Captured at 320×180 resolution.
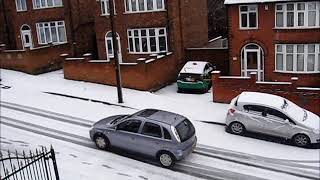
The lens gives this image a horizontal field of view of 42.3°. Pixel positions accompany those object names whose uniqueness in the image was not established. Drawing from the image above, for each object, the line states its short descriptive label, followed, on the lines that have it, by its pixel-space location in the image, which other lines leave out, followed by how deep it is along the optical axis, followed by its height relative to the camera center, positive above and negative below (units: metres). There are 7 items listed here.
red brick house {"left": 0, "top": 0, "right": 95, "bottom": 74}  28.33 -0.40
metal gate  13.13 -4.81
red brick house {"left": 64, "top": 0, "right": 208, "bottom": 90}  23.86 -1.36
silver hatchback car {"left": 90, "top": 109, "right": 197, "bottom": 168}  14.07 -4.00
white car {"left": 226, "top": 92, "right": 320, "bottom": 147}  15.93 -4.13
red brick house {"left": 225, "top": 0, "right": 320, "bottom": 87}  21.77 -1.39
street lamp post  19.49 -1.93
